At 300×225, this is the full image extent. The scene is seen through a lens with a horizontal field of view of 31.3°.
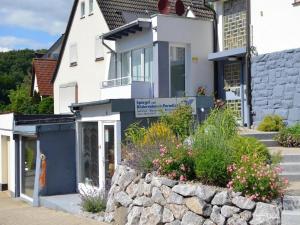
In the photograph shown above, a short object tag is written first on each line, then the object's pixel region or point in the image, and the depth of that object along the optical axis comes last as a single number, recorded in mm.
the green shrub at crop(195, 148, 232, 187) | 8961
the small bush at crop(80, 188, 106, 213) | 12227
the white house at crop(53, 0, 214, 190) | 14290
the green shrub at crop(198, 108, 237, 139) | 10328
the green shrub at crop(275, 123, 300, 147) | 13430
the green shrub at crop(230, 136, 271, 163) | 9407
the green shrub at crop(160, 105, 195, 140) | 12727
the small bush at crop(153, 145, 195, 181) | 9648
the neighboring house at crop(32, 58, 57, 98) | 39562
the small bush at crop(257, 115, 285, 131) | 16141
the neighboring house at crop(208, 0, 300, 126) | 17094
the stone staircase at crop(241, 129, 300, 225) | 7785
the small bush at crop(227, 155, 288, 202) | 8172
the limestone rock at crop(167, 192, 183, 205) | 9125
